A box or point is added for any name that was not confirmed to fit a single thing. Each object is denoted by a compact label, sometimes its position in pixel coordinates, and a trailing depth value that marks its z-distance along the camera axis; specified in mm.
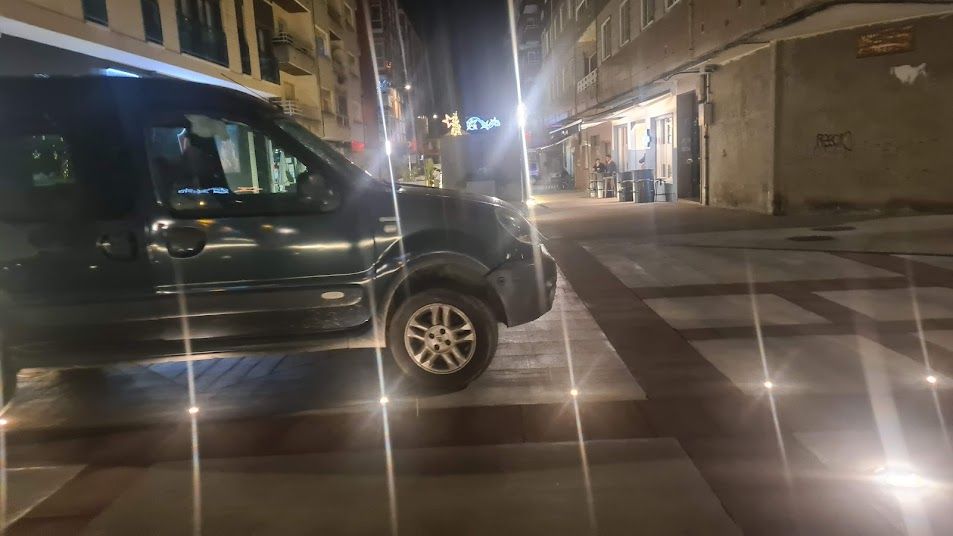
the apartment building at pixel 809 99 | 12680
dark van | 4441
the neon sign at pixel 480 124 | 28891
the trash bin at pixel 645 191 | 21094
